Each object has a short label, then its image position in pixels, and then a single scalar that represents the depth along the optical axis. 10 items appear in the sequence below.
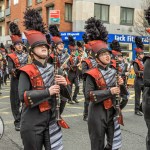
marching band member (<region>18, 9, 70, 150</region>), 3.91
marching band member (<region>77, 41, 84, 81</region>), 12.17
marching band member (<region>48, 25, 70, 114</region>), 8.77
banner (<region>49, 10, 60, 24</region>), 15.80
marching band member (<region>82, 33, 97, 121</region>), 8.38
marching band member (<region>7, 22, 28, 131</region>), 7.41
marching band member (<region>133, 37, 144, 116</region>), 9.31
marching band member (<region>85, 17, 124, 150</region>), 4.44
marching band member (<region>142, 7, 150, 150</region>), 4.44
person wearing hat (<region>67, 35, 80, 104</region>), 11.59
